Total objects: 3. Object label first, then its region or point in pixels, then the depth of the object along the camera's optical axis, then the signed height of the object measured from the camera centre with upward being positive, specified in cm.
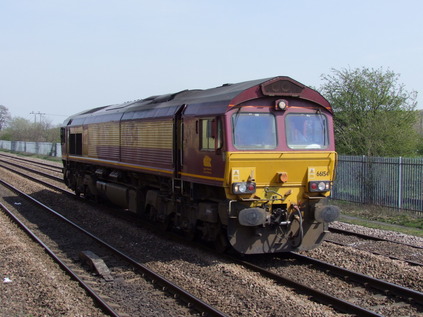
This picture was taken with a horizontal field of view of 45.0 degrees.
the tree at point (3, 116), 12006 +587
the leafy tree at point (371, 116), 2041 +100
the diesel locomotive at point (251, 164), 890 -44
